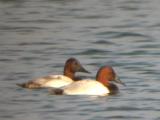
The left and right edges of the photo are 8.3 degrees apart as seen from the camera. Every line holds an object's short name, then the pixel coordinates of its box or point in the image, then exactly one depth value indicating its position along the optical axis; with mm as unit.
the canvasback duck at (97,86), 16797
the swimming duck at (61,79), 17222
